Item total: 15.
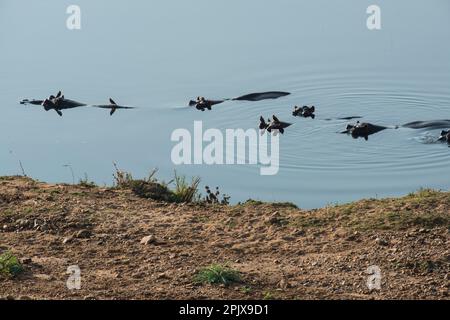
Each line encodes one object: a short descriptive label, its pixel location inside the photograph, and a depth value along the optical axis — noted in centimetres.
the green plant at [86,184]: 1889
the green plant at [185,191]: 1859
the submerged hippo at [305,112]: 2578
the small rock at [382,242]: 1476
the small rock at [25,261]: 1459
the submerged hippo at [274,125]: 2458
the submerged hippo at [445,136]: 2347
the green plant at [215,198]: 1944
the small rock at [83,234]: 1588
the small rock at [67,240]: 1565
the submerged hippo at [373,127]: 2409
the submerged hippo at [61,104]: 2697
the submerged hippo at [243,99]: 2662
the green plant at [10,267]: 1414
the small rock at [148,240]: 1547
